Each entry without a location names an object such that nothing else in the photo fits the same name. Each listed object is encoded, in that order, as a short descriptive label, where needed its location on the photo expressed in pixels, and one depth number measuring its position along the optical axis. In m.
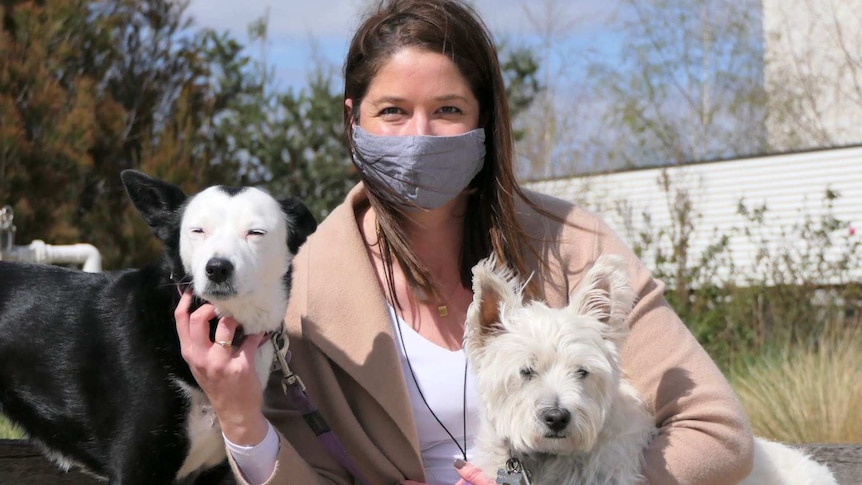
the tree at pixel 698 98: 23.98
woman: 2.90
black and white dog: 2.68
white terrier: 2.74
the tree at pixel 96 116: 9.36
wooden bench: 3.37
